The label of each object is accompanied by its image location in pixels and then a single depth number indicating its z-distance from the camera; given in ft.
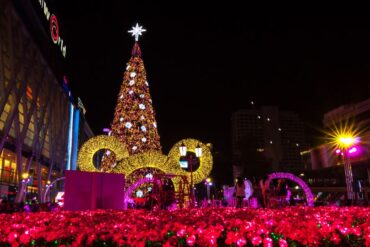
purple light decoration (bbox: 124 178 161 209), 64.69
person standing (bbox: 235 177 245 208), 51.24
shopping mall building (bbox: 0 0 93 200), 119.24
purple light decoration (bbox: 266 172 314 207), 61.98
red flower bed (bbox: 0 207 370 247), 13.83
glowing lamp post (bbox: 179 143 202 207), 54.70
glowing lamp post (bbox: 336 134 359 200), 60.64
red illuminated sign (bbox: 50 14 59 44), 161.38
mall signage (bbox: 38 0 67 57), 149.07
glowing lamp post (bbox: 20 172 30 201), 128.36
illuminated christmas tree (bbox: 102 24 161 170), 87.10
